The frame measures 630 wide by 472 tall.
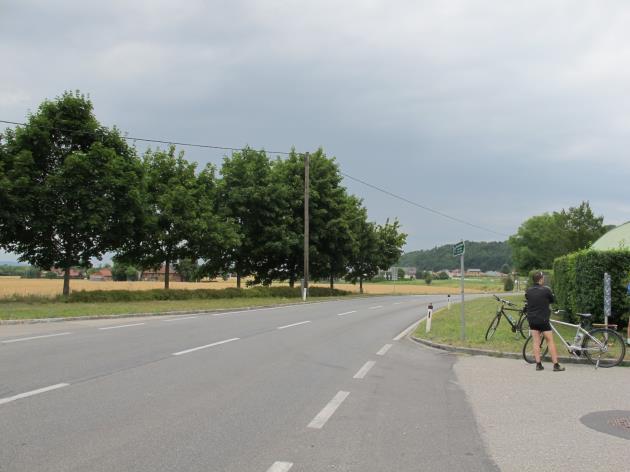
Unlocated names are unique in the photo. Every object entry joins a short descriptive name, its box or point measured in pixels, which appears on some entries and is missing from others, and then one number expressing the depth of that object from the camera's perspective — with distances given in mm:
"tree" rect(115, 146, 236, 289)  30047
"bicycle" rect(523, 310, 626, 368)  9695
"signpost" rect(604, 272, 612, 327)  11164
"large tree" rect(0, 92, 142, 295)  24219
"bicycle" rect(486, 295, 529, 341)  13117
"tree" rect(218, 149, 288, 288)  37156
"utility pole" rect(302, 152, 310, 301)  34469
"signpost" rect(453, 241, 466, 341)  12977
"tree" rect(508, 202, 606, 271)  55125
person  9352
